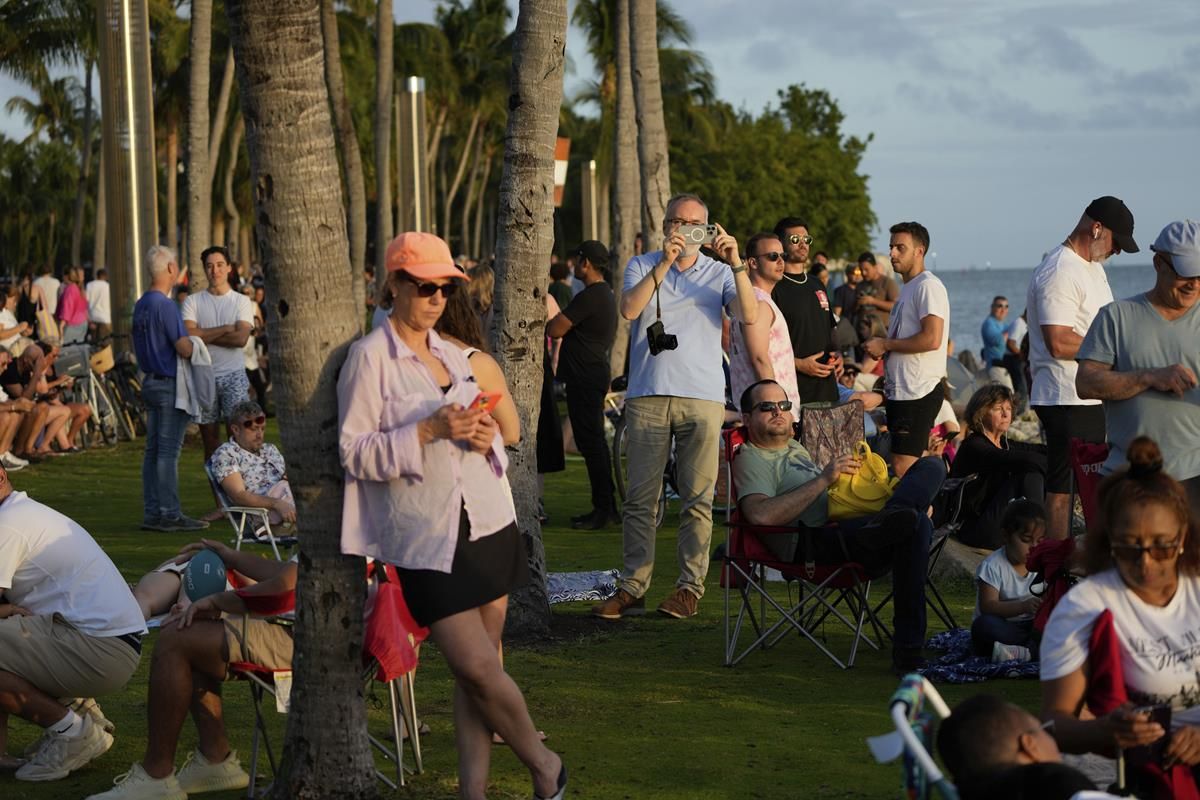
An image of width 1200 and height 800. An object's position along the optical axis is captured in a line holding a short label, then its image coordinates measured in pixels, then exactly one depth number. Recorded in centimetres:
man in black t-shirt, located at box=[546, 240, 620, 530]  1291
